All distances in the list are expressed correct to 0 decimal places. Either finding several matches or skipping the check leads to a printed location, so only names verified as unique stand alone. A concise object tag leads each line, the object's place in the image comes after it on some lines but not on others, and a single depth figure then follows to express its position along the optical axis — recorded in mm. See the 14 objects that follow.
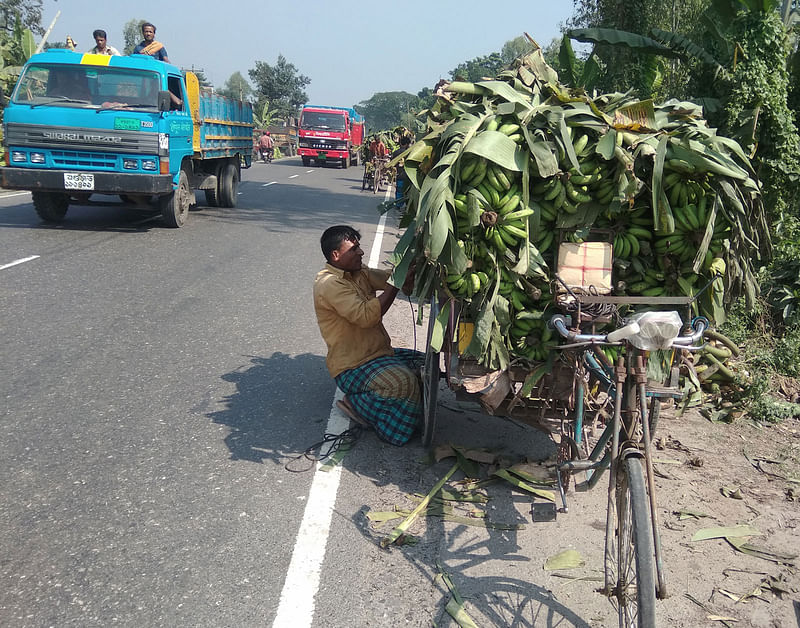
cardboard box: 3639
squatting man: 4484
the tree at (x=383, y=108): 170625
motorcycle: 42219
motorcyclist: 41812
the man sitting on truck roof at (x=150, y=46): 12975
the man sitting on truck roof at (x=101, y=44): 12258
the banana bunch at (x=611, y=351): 3626
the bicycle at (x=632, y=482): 2512
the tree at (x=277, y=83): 85438
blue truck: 11164
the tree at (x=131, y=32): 111688
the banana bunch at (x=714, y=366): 5430
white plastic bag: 2645
